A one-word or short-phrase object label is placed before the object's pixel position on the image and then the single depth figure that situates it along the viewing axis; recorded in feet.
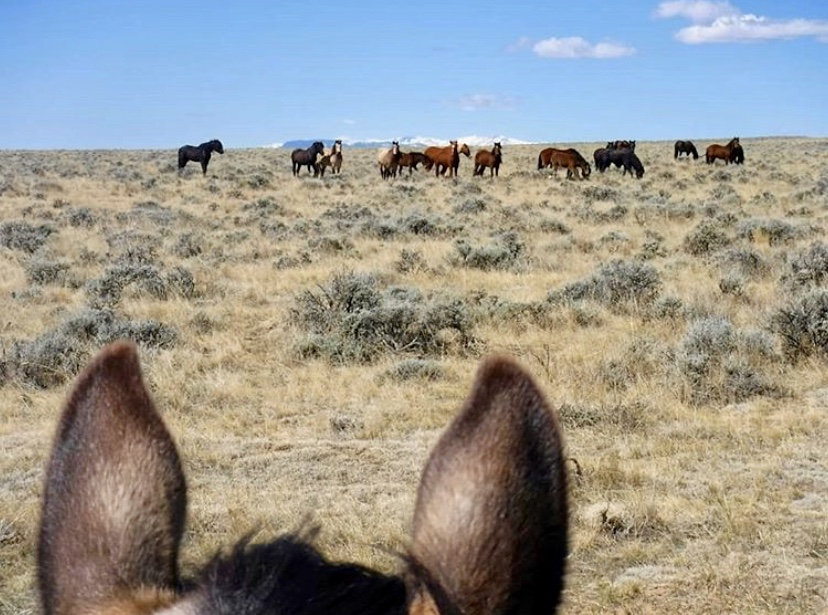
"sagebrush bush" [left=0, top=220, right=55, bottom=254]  58.18
